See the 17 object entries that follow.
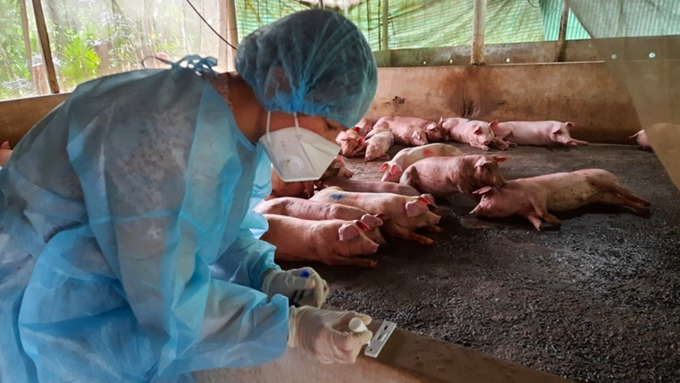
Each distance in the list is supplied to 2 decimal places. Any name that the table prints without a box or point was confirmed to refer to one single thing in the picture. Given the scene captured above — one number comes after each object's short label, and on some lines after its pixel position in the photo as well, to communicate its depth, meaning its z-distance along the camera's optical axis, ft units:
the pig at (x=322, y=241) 9.96
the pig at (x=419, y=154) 17.71
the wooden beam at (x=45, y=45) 18.80
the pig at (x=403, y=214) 11.24
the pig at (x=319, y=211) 10.97
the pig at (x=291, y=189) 15.02
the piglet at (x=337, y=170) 15.67
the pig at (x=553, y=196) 12.21
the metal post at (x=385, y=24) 35.58
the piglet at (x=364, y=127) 24.76
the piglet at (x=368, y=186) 14.47
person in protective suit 4.04
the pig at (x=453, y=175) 13.01
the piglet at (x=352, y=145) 21.54
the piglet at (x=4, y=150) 15.29
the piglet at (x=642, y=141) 19.62
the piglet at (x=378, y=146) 20.81
